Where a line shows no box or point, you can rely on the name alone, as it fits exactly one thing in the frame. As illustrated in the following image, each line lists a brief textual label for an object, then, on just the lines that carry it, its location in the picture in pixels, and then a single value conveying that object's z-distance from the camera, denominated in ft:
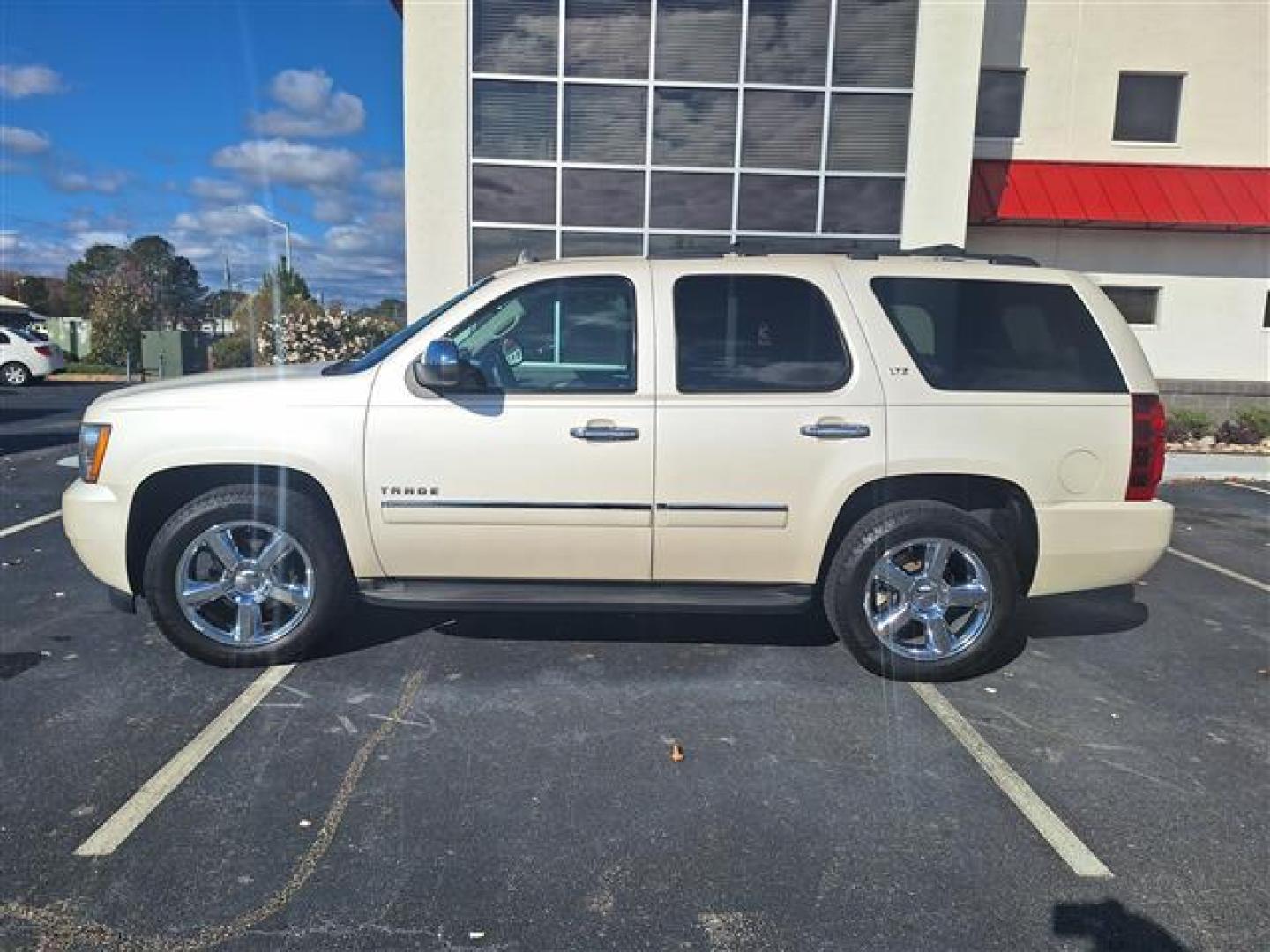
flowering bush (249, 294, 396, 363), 52.42
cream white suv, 13.47
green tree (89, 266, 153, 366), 98.22
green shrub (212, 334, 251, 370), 63.93
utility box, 74.23
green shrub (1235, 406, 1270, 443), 45.16
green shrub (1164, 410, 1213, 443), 45.01
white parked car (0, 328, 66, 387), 77.15
